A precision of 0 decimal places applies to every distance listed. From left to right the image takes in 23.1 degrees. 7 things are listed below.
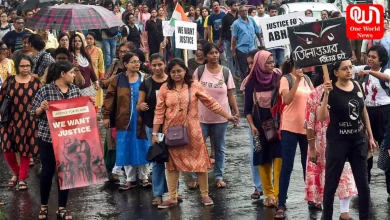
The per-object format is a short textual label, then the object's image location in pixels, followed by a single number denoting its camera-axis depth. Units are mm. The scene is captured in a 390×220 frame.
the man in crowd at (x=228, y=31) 21672
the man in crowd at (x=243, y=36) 19969
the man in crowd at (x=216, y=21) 23219
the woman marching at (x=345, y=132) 8750
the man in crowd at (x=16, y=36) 17734
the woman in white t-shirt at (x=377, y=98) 11055
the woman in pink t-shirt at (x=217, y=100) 11320
